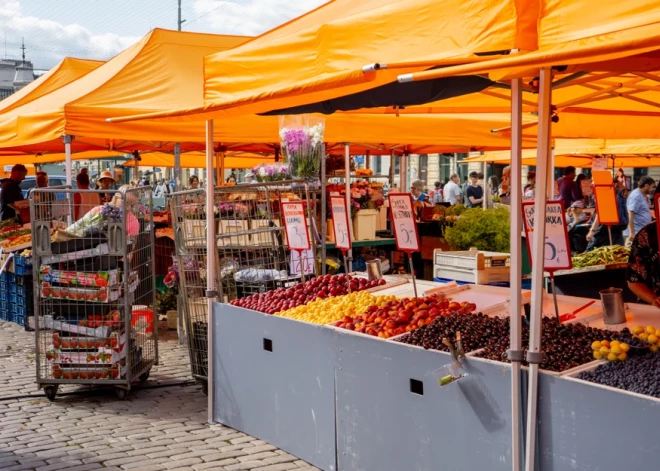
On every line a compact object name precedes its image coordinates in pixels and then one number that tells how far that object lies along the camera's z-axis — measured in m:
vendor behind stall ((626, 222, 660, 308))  5.11
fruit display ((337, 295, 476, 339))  4.56
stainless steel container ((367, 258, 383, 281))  6.34
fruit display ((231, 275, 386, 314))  5.57
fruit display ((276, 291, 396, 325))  5.04
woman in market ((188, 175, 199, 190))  22.13
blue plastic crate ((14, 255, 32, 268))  9.88
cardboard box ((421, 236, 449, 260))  11.96
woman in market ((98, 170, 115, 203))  12.78
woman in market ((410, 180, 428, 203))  19.18
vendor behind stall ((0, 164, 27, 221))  12.53
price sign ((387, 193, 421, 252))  4.89
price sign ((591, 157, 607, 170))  11.80
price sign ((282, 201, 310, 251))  5.88
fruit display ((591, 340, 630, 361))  3.59
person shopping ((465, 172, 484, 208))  20.28
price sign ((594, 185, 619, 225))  8.02
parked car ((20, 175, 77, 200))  27.20
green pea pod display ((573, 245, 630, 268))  8.63
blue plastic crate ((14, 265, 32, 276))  9.91
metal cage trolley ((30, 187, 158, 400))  6.52
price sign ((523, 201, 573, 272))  3.96
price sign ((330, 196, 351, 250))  5.65
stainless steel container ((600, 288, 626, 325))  4.37
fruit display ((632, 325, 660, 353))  3.62
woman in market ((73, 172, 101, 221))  11.08
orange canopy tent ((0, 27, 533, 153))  8.51
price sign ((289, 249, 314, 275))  6.62
